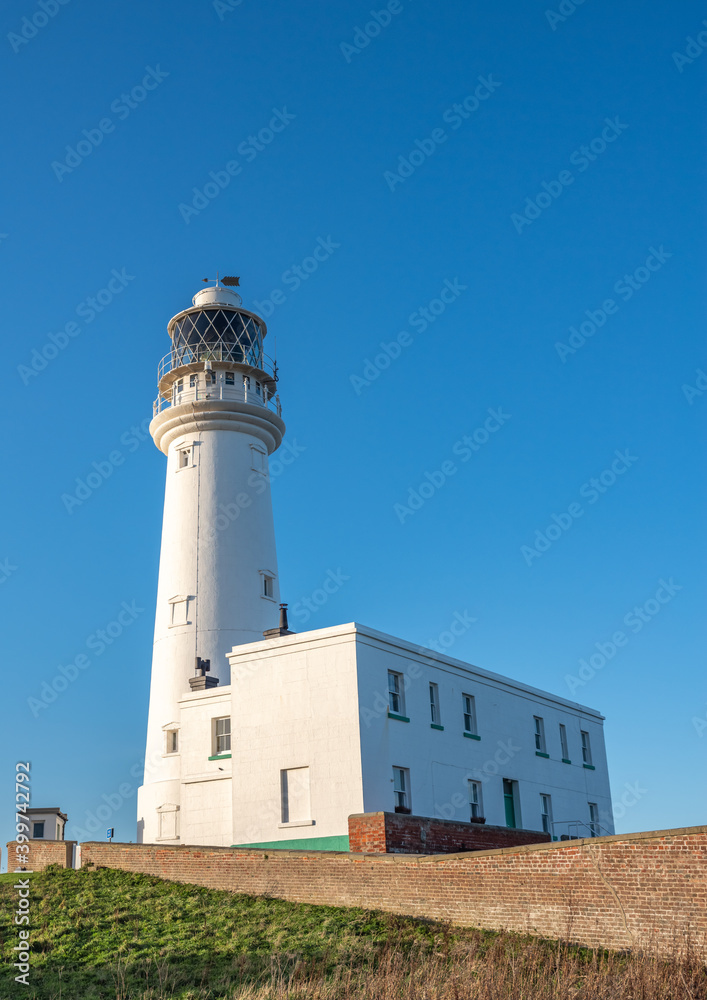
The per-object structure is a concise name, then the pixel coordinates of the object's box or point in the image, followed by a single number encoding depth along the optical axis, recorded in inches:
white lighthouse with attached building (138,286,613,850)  991.6
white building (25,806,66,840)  1300.4
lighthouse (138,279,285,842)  1222.3
